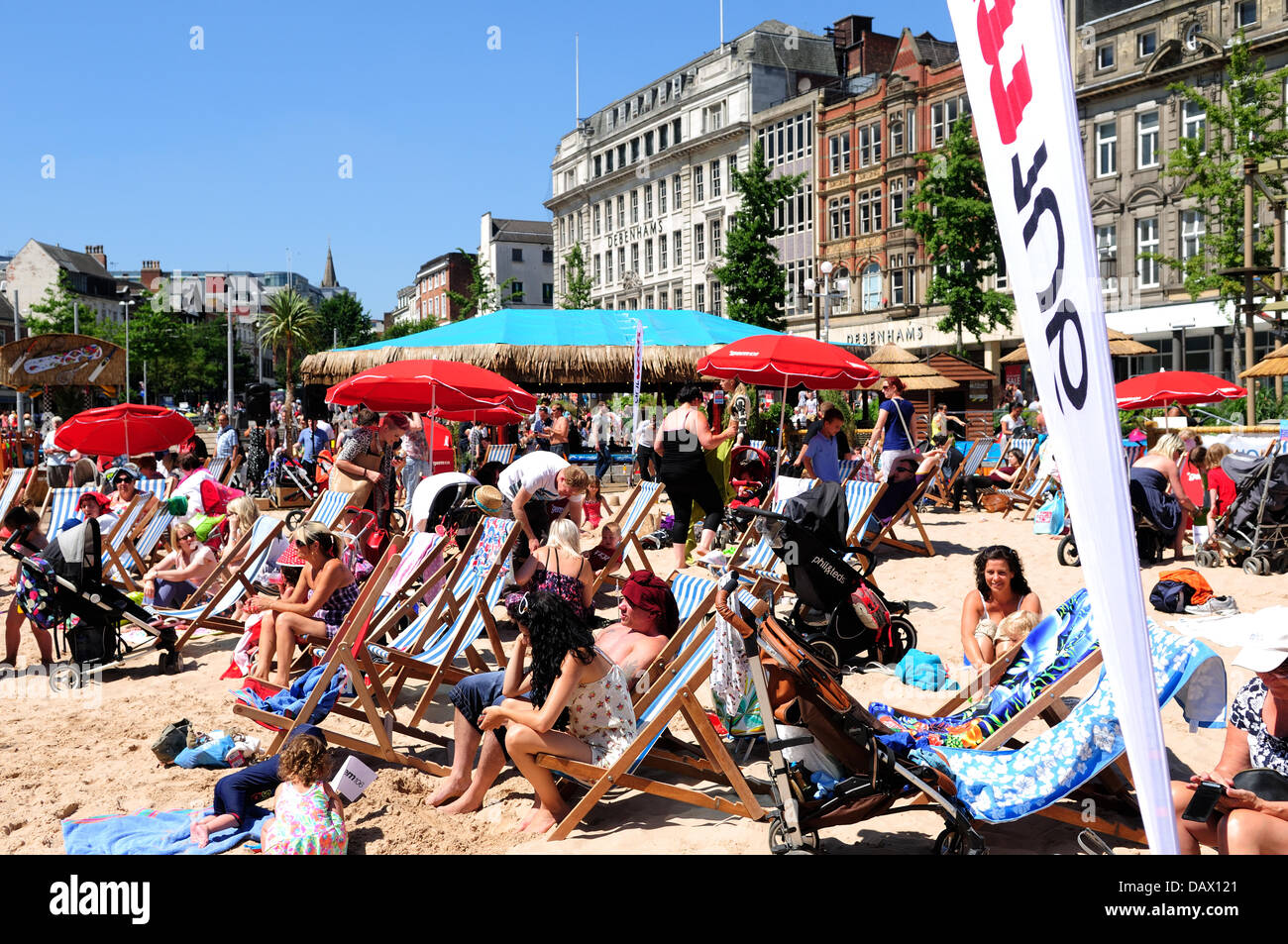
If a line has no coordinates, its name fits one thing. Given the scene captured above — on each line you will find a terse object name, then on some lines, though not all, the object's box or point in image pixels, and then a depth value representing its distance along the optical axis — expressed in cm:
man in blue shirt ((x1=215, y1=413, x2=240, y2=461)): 1619
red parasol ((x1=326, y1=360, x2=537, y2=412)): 1070
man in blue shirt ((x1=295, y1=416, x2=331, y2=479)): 1611
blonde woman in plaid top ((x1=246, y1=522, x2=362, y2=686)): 592
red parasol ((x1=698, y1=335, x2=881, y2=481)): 1045
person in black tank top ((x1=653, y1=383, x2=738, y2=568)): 887
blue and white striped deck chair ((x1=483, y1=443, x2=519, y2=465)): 1462
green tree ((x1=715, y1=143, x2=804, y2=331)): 3425
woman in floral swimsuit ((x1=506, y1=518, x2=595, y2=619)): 550
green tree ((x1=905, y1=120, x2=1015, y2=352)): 2756
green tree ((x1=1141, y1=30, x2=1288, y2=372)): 1977
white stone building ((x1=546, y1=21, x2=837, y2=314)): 4919
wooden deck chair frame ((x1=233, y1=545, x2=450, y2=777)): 471
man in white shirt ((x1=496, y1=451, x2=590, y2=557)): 661
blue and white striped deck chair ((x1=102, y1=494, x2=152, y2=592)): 866
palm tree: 4666
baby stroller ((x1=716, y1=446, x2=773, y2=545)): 1230
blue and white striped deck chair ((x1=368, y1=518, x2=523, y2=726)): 539
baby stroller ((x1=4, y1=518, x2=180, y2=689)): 671
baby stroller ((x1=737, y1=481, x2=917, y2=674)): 641
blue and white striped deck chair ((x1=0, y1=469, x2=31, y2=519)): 1037
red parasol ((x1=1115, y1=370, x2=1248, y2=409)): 1198
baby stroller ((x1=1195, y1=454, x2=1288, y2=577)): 859
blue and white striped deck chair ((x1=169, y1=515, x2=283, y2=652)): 727
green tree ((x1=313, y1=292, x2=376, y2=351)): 8168
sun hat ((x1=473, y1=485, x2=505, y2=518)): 686
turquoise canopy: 1631
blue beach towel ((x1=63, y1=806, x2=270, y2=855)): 402
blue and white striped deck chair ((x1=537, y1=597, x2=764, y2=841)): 389
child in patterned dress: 380
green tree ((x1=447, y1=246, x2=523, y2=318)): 4694
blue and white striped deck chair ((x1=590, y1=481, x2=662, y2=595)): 788
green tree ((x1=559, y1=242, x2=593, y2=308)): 4850
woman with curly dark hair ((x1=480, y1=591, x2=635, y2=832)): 409
